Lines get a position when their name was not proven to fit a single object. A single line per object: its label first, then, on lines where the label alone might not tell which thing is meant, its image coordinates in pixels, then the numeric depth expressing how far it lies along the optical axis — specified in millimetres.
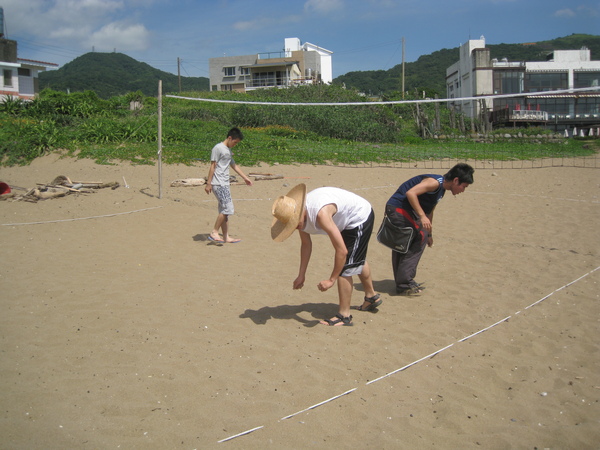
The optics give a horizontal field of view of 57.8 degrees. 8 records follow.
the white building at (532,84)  35544
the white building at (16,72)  37438
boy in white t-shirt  7703
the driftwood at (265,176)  12992
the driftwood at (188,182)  11805
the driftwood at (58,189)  10414
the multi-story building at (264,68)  58938
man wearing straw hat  4207
